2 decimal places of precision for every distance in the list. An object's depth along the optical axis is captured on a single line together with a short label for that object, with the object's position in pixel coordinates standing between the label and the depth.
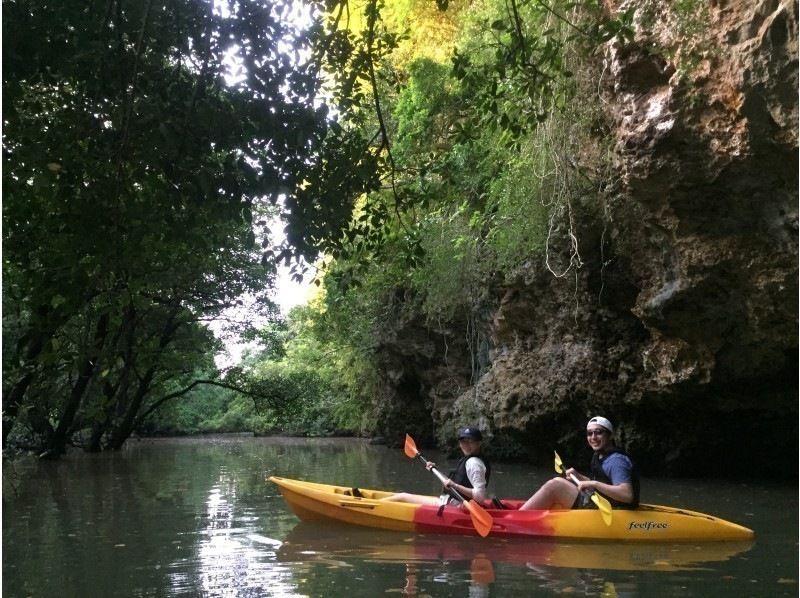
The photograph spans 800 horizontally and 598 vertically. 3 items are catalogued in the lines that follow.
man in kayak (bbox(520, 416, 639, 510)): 6.53
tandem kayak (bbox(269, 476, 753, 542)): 6.53
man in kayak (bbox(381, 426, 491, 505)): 7.14
